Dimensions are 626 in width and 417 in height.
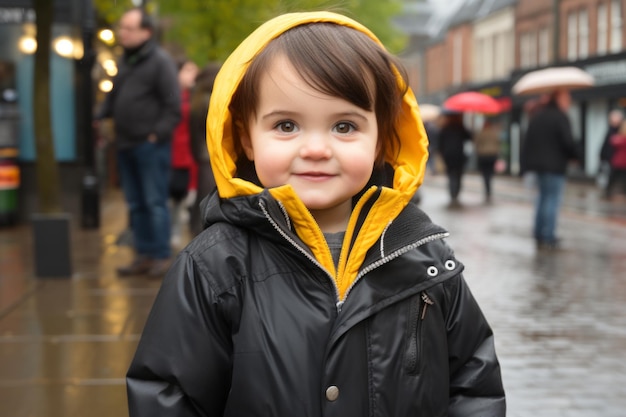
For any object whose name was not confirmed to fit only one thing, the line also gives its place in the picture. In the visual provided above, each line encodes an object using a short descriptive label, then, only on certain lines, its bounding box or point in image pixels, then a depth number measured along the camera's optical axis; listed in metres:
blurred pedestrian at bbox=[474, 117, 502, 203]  20.11
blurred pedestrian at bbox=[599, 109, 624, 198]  20.73
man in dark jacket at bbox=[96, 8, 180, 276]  7.72
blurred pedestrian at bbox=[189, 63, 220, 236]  8.38
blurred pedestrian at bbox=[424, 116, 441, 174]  25.88
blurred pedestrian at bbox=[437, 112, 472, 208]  18.61
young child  2.01
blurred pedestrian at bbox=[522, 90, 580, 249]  11.29
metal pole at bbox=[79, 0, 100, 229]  11.78
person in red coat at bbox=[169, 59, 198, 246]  9.80
